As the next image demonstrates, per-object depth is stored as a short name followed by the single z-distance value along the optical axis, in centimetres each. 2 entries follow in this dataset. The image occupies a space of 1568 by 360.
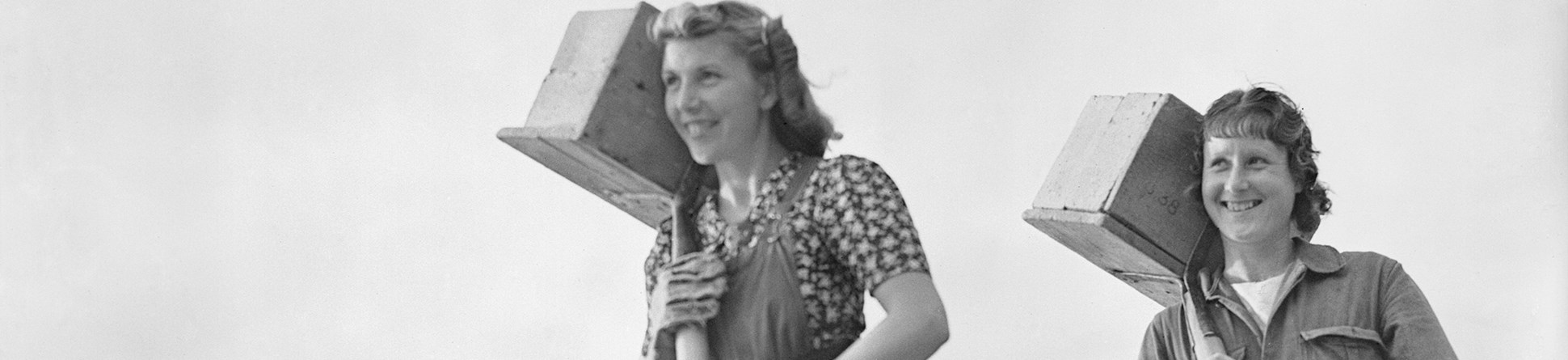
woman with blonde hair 852
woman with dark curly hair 976
